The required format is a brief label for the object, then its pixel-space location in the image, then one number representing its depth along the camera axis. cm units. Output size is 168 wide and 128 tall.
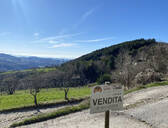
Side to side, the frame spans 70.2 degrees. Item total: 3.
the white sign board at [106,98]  323
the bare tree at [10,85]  4919
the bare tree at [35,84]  3334
